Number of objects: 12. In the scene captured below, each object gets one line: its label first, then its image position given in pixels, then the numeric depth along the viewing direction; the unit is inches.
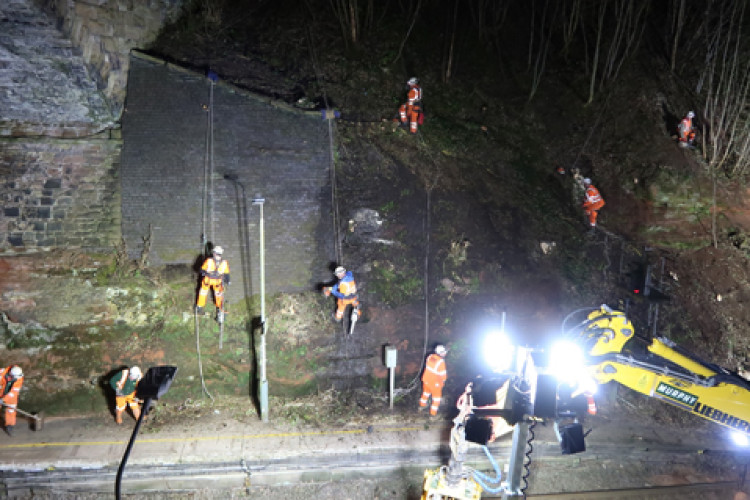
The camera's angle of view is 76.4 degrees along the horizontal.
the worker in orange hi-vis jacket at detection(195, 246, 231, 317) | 442.3
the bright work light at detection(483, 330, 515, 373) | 247.8
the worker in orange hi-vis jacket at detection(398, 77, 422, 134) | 592.4
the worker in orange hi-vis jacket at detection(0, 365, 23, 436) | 410.6
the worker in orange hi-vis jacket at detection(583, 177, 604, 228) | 555.5
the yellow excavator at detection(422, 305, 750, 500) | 254.5
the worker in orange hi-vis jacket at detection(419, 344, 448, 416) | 420.2
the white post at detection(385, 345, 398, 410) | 427.5
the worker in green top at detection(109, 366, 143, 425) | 414.9
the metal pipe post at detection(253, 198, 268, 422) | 401.4
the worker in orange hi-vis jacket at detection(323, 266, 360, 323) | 449.1
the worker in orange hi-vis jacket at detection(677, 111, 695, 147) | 603.2
